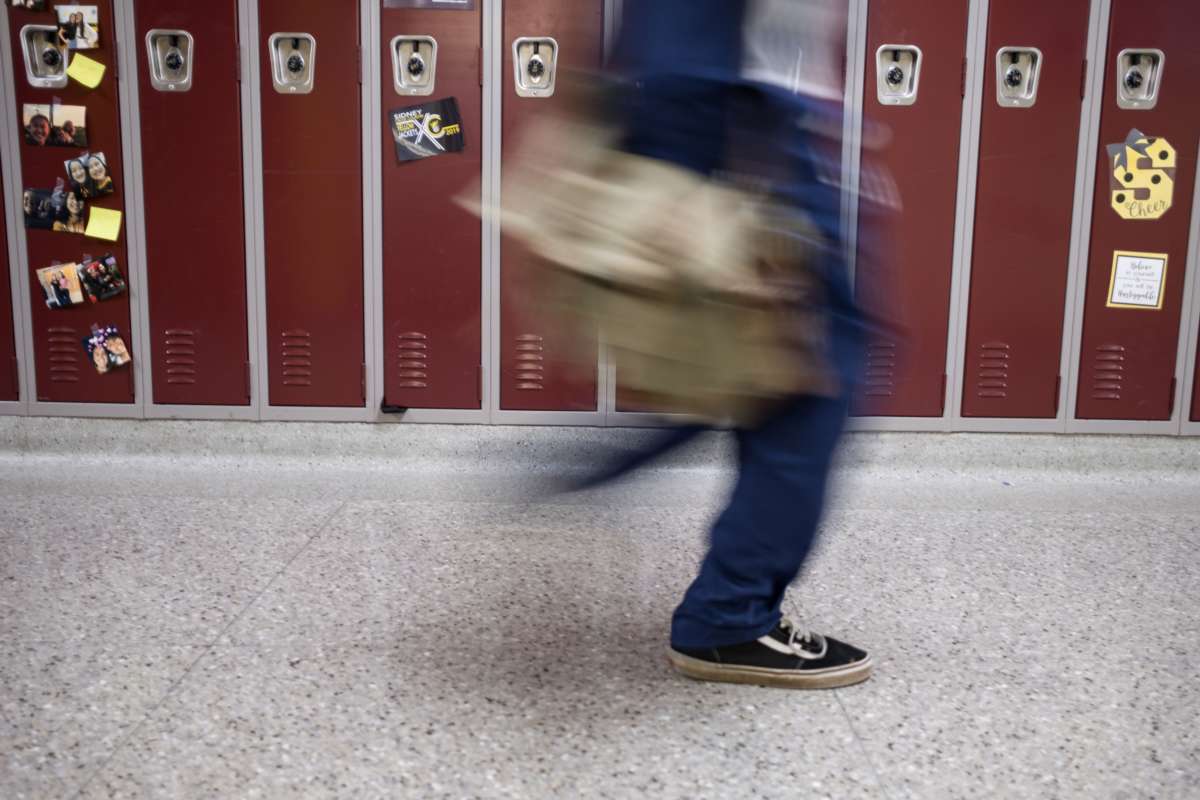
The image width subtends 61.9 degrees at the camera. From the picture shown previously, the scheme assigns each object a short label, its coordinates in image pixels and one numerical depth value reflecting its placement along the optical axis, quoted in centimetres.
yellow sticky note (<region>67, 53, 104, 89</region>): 349
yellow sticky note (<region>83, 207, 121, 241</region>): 357
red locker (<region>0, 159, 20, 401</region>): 363
